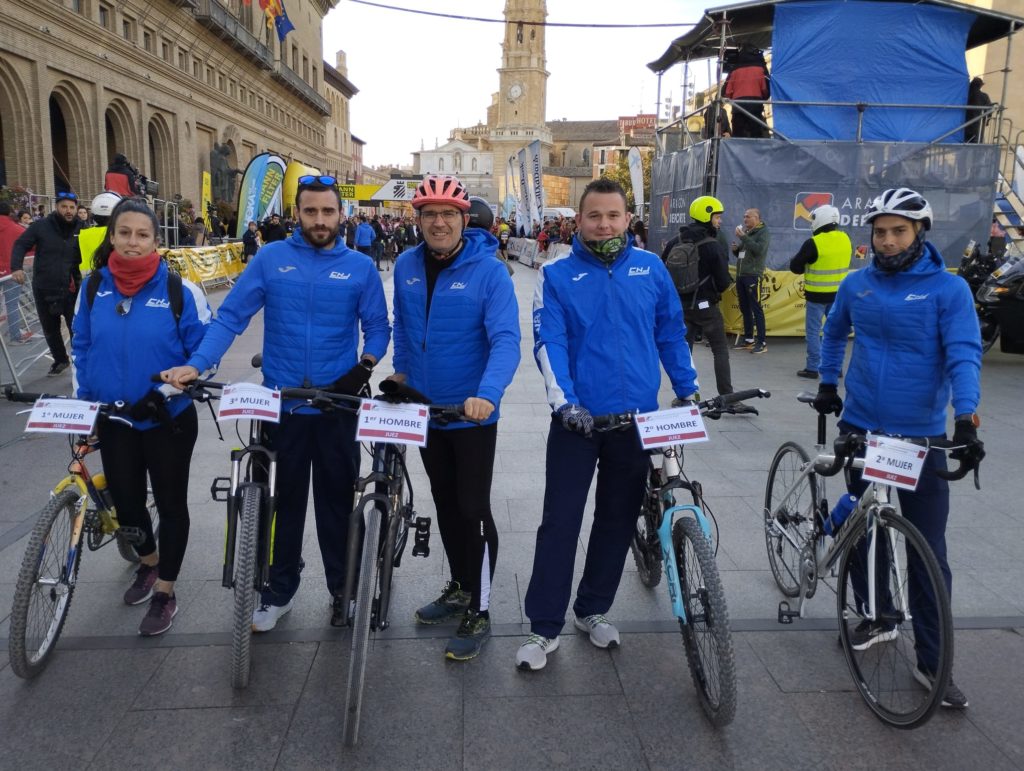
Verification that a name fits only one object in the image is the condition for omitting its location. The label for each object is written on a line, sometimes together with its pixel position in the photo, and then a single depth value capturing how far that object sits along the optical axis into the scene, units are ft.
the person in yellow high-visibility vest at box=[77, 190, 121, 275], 20.74
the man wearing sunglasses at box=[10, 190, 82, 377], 28.60
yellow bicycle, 10.14
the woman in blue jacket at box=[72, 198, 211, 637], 11.27
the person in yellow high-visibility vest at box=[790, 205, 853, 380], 29.96
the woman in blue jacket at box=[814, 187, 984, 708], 9.89
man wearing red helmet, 10.72
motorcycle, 33.68
